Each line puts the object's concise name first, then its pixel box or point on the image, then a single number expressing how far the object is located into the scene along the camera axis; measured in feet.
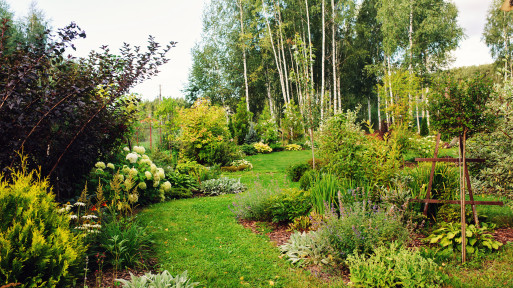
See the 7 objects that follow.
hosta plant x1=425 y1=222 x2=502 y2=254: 10.82
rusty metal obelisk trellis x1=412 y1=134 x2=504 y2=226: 11.85
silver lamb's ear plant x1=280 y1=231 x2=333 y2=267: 10.59
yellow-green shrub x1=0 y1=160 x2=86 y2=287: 6.94
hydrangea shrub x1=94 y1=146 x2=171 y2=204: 15.71
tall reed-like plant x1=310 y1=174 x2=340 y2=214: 13.48
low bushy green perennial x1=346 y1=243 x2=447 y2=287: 8.09
